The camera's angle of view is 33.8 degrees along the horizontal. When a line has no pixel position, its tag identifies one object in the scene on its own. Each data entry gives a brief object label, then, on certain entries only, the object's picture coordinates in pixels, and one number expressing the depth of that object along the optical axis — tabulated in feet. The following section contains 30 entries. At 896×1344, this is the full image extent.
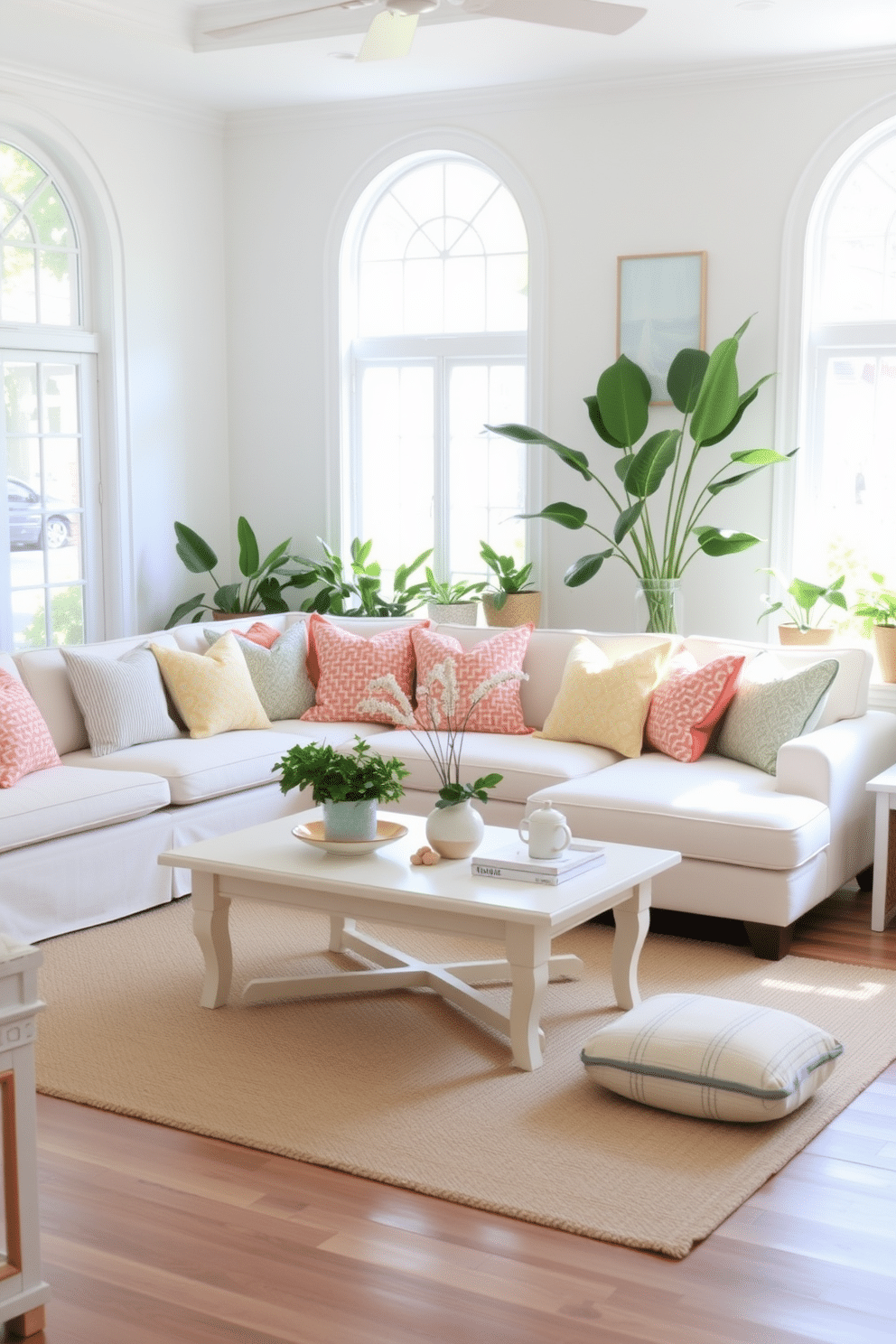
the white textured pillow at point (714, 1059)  10.34
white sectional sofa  14.29
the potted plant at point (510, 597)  21.20
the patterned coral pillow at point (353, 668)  18.65
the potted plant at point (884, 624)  18.92
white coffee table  11.32
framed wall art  20.35
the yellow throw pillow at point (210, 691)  17.53
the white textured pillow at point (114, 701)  16.70
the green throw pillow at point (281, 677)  18.71
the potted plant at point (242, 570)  22.84
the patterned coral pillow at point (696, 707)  16.35
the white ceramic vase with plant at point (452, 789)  12.45
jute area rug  9.71
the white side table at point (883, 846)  15.23
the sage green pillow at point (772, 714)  15.93
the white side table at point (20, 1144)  7.89
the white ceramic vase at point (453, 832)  12.58
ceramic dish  12.55
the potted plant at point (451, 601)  21.79
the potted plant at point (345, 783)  12.47
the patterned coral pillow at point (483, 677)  17.80
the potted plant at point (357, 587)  22.22
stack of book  11.84
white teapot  12.10
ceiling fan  12.46
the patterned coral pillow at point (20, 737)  15.20
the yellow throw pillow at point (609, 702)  16.80
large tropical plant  18.84
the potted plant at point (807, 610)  19.20
